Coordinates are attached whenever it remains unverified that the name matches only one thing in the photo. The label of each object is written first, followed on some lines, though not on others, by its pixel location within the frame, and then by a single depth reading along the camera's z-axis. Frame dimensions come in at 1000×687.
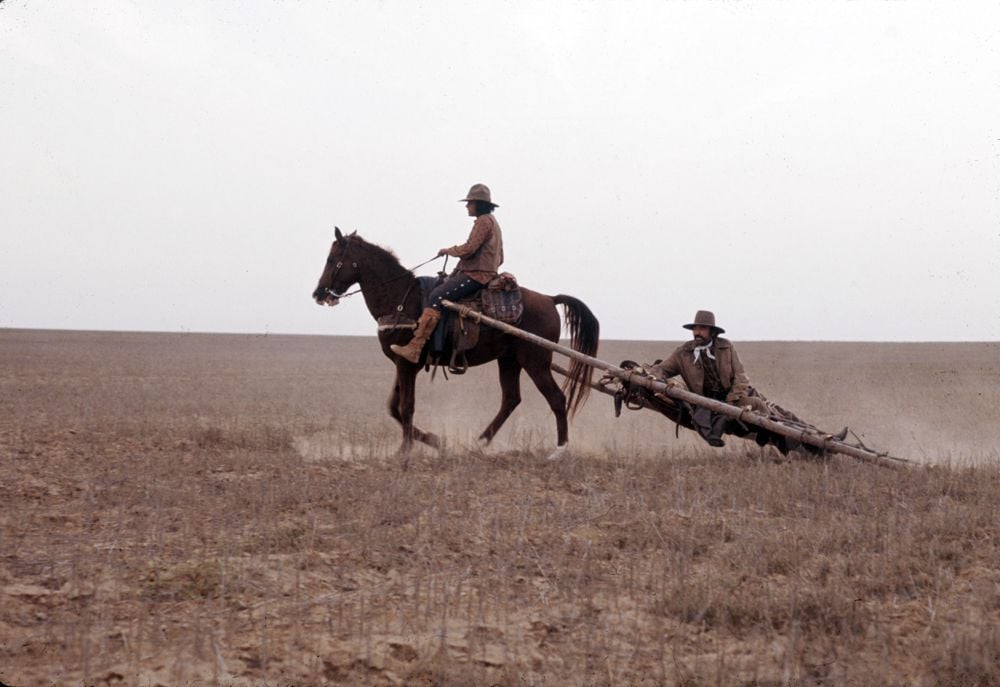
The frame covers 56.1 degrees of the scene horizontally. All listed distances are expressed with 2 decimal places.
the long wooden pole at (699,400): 8.17
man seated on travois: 9.11
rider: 9.51
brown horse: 9.80
